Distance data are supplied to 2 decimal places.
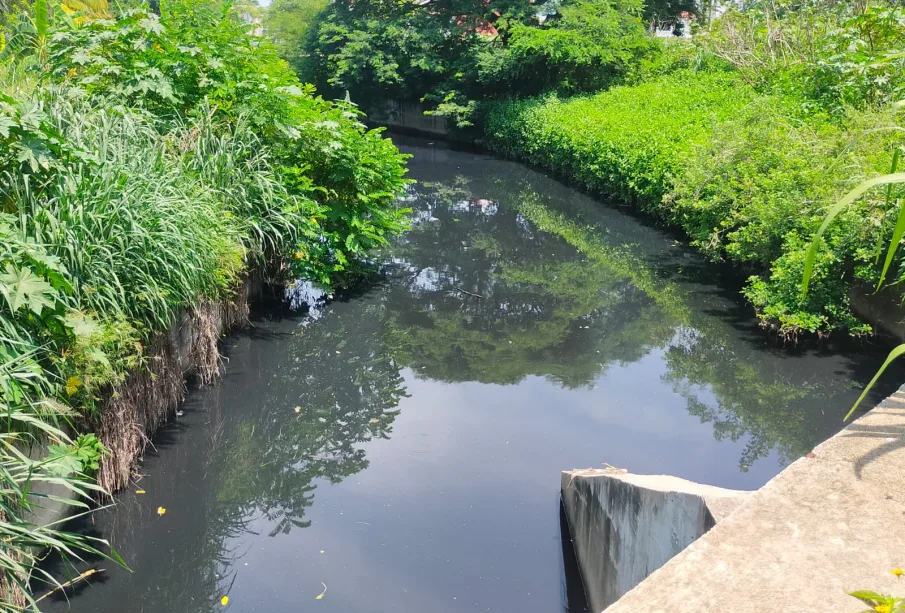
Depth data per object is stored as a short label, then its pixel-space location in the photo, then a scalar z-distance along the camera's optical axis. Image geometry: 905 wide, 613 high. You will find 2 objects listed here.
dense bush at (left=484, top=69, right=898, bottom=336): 6.64
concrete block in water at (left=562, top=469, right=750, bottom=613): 2.84
